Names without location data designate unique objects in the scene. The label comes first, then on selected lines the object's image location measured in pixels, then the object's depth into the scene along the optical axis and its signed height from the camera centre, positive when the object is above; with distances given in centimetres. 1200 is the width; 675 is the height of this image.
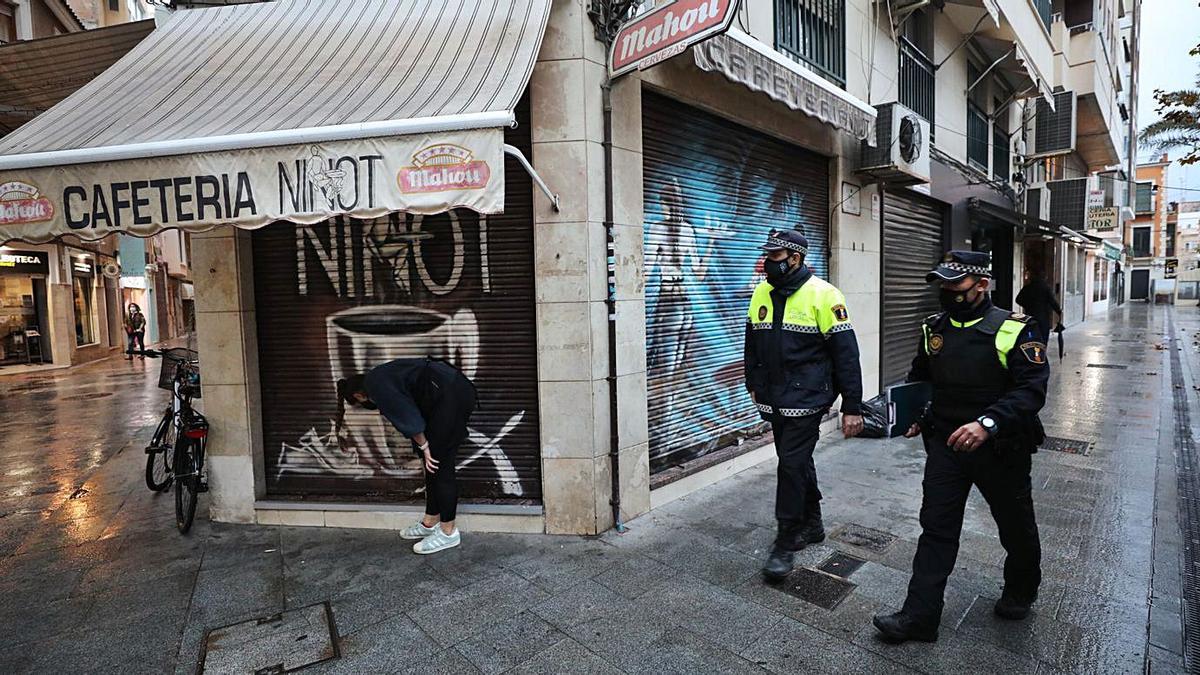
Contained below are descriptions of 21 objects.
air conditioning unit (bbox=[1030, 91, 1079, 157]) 1441 +371
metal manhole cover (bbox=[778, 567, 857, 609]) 353 -169
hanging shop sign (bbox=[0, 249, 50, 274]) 1727 +143
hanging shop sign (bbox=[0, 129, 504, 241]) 341 +67
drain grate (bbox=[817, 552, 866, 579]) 385 -168
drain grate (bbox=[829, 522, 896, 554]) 423 -168
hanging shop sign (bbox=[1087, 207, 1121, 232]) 1683 +183
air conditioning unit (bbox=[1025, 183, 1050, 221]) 1538 +214
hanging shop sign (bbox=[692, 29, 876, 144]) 479 +184
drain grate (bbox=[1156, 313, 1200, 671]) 317 -170
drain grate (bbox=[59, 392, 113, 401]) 1230 -168
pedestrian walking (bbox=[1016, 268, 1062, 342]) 1118 -19
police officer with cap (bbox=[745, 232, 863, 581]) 377 -45
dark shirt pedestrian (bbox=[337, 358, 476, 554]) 398 -71
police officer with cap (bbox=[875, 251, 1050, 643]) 287 -65
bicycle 490 -107
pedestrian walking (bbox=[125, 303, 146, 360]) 2057 -48
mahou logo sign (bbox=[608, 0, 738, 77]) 366 +164
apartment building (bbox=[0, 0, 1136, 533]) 393 +29
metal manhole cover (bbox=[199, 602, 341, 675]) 310 -173
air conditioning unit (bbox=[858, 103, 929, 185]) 757 +176
